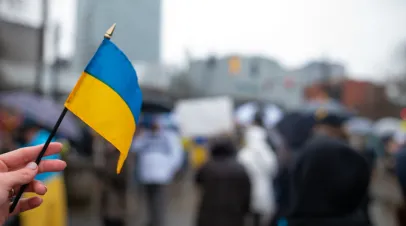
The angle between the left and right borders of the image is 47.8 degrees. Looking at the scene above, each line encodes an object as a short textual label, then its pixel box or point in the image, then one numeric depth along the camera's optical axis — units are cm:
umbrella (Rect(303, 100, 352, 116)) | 591
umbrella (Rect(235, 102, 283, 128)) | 873
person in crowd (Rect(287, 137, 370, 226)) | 301
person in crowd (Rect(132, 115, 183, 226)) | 660
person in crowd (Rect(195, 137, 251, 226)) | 492
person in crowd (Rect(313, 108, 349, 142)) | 368
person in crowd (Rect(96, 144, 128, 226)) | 580
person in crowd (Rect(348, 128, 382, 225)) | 325
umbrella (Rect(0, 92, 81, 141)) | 428
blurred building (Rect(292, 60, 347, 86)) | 6068
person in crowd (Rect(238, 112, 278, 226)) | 538
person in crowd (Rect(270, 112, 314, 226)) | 508
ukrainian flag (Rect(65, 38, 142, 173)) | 171
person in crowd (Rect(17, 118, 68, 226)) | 316
